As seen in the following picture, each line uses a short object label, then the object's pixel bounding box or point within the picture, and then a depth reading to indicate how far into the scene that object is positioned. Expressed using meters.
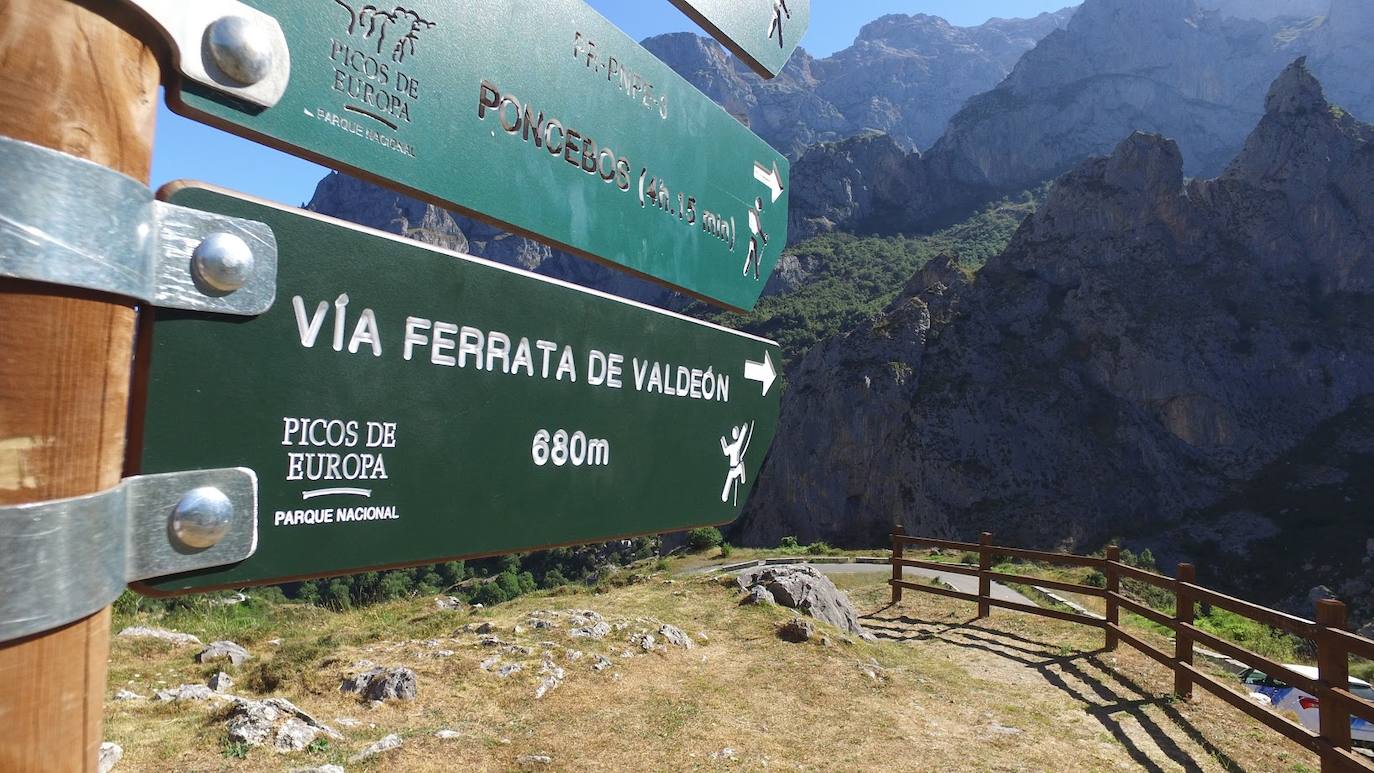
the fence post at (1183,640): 7.43
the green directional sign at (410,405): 1.08
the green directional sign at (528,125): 1.26
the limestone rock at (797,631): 8.97
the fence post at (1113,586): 9.35
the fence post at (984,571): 11.43
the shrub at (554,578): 38.47
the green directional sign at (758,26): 2.25
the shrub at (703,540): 21.98
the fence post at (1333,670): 4.93
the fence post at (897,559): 12.91
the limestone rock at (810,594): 10.23
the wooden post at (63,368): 0.86
